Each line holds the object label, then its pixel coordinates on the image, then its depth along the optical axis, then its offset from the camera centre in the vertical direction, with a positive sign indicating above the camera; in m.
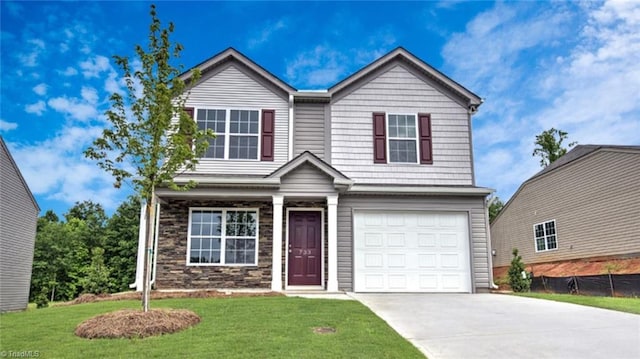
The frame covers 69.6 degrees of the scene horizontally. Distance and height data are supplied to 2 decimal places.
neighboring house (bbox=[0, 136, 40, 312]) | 16.61 +1.07
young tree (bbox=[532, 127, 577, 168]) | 32.94 +8.27
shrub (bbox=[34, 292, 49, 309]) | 19.24 -1.66
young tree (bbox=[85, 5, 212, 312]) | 7.54 +2.19
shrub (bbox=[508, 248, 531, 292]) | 14.76 -0.53
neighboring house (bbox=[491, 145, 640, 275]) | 16.91 +2.21
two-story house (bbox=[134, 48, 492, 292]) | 12.58 +1.92
